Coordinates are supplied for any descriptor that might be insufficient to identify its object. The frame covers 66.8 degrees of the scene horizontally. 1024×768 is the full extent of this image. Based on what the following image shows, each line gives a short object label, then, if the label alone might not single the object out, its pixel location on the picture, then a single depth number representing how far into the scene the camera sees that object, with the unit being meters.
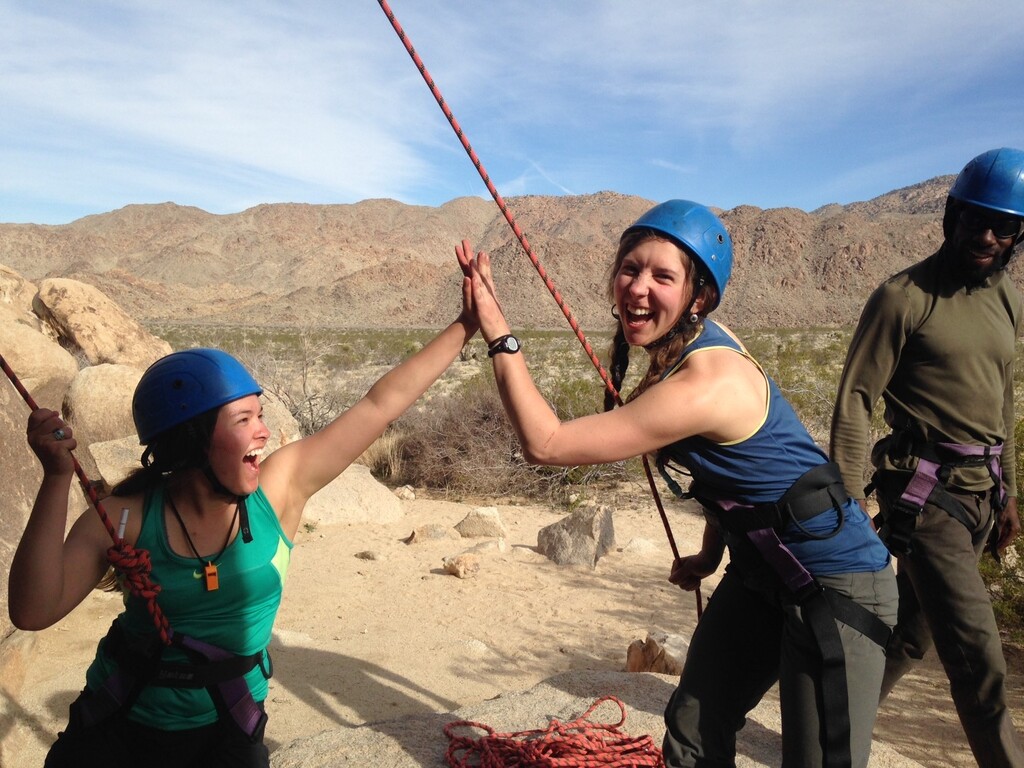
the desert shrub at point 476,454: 10.11
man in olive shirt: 2.80
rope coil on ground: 3.06
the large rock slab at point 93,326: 12.30
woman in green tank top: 2.02
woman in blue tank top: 1.93
